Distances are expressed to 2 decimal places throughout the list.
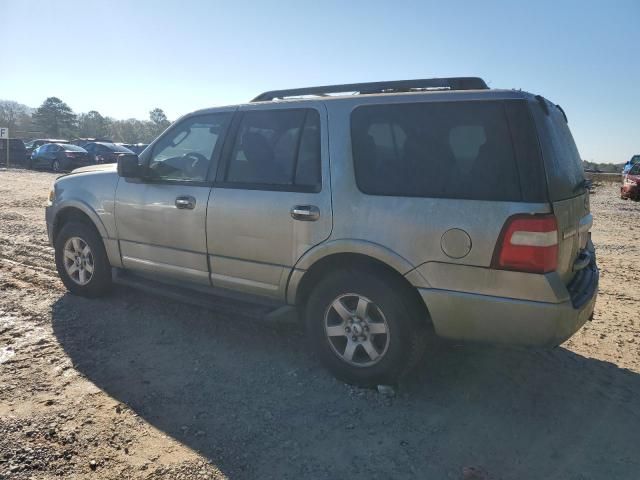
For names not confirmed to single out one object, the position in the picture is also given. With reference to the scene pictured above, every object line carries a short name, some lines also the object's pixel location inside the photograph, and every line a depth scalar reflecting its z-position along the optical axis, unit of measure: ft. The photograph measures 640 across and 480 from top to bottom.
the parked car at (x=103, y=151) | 85.30
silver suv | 9.50
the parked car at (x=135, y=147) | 96.71
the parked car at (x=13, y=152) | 96.02
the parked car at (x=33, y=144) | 100.68
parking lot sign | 83.51
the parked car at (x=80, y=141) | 106.70
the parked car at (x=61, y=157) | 83.51
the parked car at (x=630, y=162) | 63.16
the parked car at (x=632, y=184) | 58.13
